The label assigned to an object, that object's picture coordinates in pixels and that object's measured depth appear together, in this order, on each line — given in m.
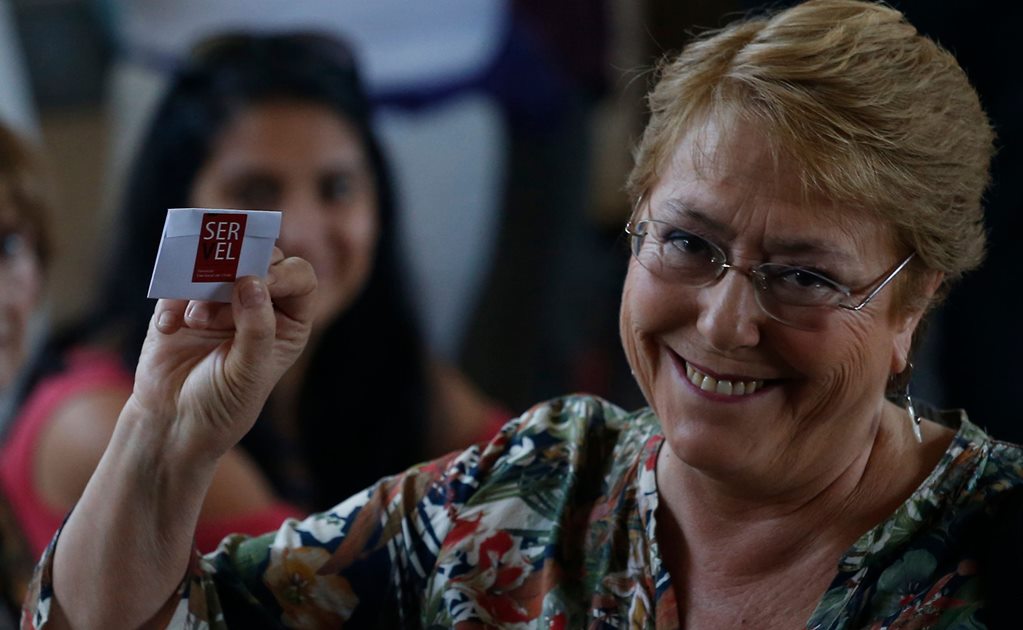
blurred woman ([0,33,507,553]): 6.10
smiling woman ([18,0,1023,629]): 2.61
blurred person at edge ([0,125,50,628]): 5.55
